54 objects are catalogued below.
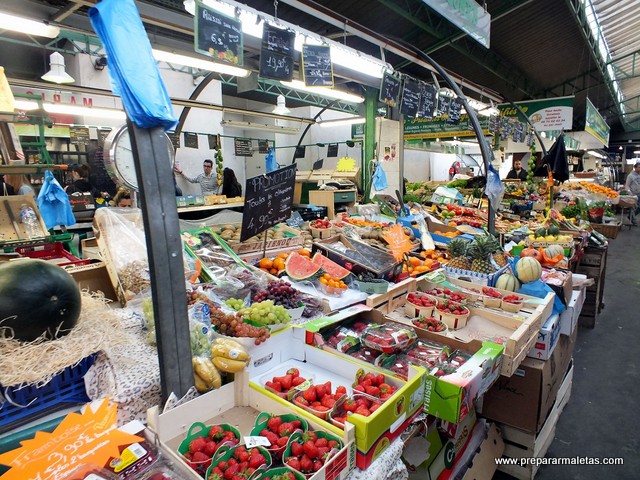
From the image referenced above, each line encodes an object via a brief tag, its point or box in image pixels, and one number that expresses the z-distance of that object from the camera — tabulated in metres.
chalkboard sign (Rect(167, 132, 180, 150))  7.90
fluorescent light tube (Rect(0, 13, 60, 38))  3.67
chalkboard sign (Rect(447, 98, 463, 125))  8.11
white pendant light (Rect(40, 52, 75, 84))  6.04
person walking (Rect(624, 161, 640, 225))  13.72
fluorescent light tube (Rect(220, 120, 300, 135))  8.27
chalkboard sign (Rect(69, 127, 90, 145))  9.16
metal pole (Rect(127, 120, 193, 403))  1.29
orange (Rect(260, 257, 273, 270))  3.23
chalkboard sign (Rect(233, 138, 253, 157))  10.36
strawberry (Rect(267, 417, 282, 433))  1.49
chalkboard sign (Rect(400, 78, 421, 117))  6.43
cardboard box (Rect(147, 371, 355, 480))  1.30
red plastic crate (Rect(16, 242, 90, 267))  3.23
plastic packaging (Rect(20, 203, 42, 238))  3.67
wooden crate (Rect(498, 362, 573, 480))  2.67
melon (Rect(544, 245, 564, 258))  4.38
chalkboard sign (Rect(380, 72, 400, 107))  5.88
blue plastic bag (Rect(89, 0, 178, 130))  1.22
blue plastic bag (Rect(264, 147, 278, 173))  7.39
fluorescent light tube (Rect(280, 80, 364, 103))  6.20
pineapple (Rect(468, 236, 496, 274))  3.62
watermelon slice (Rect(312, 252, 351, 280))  3.17
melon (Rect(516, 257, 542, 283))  3.30
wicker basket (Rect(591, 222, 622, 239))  8.31
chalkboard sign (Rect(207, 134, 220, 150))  9.77
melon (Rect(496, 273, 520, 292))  3.34
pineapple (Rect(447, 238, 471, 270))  3.73
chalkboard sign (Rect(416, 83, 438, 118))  6.88
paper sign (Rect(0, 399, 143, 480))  1.08
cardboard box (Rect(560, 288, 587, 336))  3.22
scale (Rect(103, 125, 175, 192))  1.86
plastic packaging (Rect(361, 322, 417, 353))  2.18
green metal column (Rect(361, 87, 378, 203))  8.45
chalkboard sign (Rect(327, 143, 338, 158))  11.12
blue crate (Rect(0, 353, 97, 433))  1.33
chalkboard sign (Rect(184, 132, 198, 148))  8.94
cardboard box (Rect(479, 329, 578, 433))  2.65
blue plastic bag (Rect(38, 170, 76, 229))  4.60
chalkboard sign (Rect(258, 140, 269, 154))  11.02
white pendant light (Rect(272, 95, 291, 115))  9.44
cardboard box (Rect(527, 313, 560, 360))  2.72
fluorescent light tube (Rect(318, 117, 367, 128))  10.39
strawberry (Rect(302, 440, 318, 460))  1.34
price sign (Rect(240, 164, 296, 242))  2.86
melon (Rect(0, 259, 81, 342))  1.39
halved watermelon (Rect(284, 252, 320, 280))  3.04
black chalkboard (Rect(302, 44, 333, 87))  4.65
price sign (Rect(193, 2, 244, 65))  3.35
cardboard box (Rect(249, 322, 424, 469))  1.38
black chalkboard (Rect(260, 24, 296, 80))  4.07
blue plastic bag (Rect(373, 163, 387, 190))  6.77
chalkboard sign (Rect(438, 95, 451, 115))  7.98
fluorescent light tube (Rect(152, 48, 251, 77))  4.59
